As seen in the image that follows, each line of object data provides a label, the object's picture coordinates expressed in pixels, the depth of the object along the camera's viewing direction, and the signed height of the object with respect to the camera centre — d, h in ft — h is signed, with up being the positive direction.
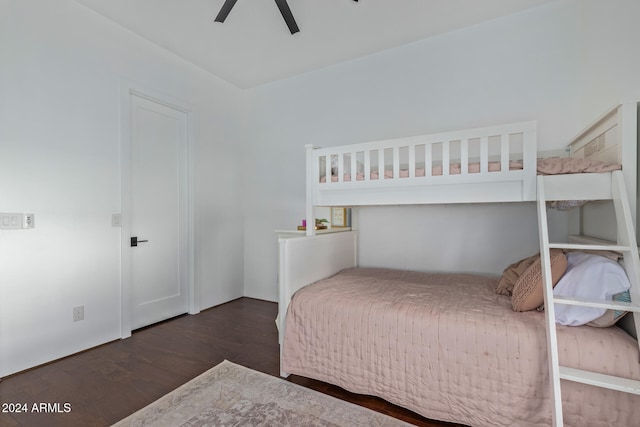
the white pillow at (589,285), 4.32 -1.10
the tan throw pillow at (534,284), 4.71 -1.20
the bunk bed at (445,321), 4.27 -1.82
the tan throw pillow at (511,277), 6.09 -1.37
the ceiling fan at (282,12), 6.47 +4.66
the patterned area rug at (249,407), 4.96 -3.46
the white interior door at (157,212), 9.09 +0.15
